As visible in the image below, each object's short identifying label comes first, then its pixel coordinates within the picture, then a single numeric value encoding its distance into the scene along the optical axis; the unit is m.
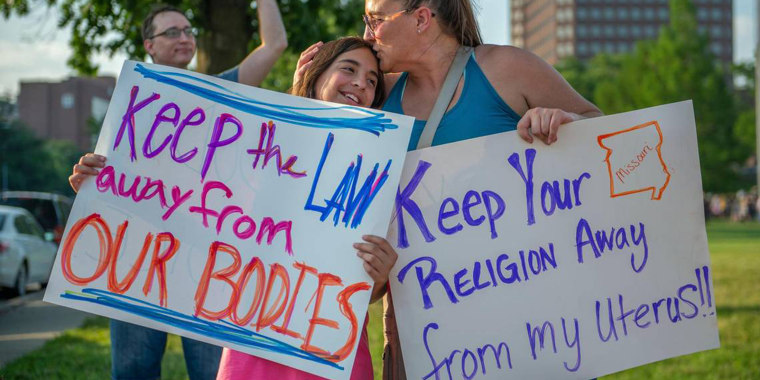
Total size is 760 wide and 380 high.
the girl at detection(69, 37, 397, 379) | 2.52
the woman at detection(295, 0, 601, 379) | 2.66
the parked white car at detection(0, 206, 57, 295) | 12.73
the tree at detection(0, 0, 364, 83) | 9.20
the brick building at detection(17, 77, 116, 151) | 76.94
